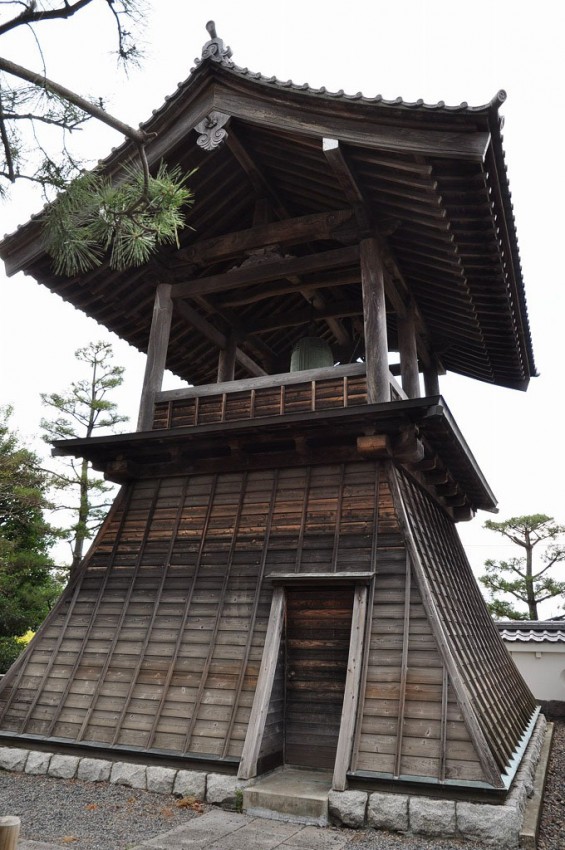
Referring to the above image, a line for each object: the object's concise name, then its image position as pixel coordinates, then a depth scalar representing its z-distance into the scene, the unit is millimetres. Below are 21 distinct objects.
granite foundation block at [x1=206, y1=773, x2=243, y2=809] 5316
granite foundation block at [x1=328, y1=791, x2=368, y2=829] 4918
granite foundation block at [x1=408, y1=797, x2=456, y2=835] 4738
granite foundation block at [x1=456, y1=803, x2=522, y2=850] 4574
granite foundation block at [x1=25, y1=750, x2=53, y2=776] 6191
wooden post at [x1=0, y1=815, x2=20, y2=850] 2516
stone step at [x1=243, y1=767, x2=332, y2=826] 4984
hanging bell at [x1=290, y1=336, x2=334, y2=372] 8500
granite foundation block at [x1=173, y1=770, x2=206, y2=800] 5495
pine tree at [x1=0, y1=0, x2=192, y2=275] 4180
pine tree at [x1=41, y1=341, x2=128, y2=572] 16375
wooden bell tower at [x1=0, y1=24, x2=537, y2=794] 5773
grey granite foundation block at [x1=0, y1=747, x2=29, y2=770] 6297
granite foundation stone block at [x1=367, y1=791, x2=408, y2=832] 4848
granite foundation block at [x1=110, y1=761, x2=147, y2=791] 5762
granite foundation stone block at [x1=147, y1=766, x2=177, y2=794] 5633
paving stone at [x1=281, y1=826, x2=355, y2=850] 4422
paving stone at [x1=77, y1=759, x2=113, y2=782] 5953
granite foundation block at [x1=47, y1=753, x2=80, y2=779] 6074
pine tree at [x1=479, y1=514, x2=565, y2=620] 20969
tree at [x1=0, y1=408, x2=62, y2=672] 14984
